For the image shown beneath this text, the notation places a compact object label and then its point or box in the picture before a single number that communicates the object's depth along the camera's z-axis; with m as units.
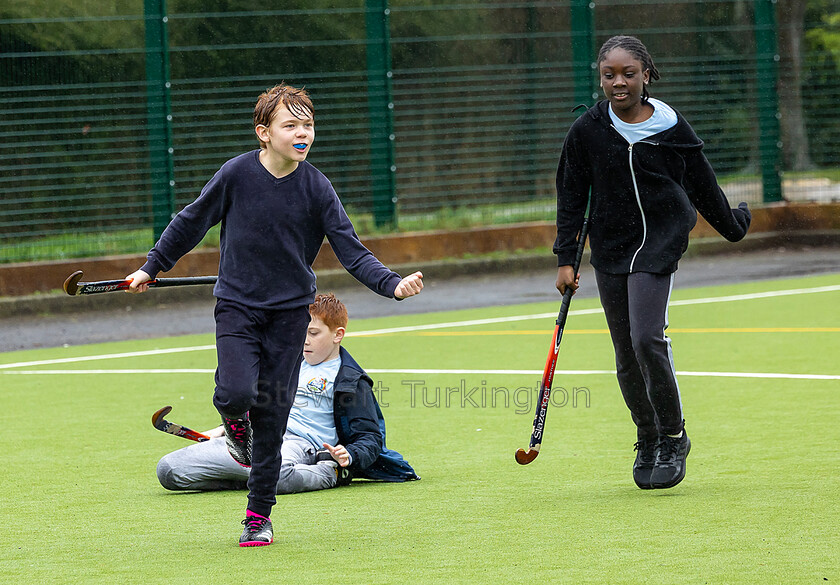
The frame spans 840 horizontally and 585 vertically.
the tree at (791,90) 35.44
